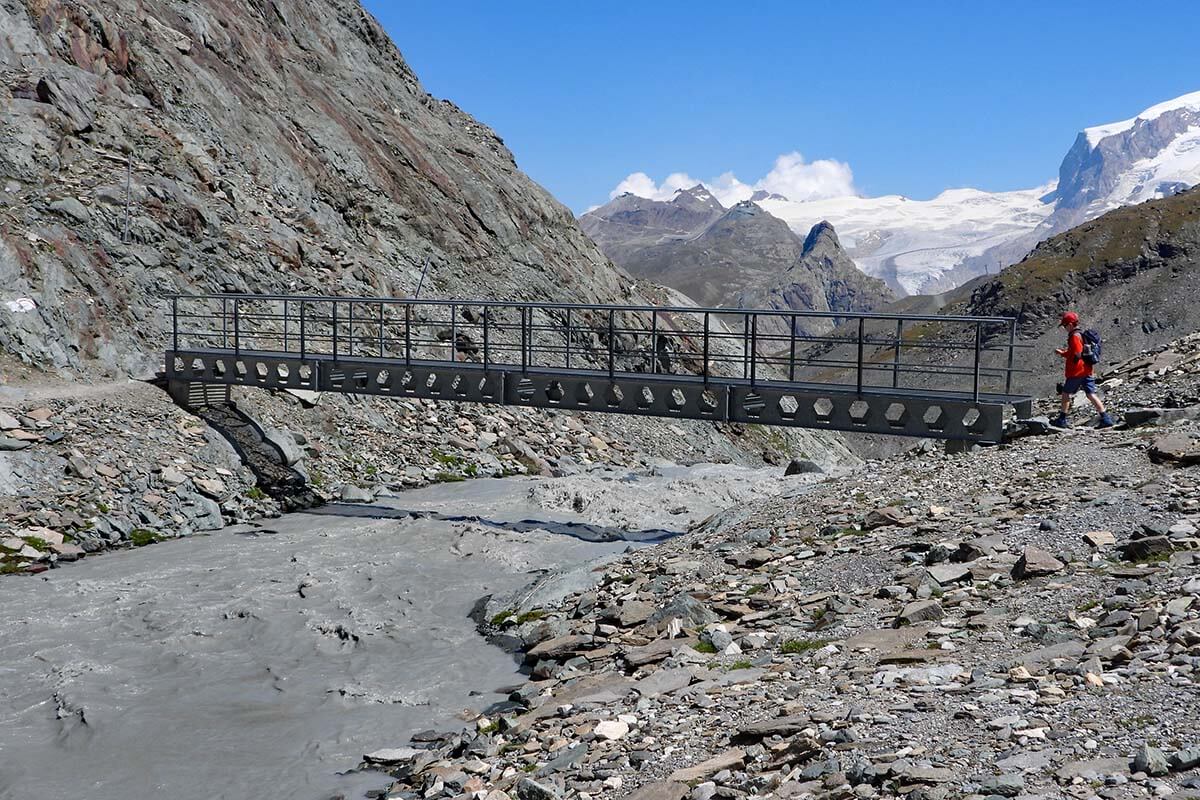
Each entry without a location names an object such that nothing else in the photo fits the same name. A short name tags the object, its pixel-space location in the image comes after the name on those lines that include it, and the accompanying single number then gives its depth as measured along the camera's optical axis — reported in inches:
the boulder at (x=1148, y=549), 437.1
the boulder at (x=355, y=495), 996.8
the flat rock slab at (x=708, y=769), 312.7
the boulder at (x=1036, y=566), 444.1
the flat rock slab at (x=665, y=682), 418.6
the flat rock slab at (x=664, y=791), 303.4
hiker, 679.1
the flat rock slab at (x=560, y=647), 536.4
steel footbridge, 746.2
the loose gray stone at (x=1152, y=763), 251.8
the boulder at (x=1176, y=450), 559.5
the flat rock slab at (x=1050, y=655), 344.8
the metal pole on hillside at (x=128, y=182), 1183.6
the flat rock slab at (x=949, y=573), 464.0
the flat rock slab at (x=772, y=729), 328.2
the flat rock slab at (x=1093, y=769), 255.1
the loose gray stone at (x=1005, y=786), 256.2
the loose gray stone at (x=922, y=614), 425.1
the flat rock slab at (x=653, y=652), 471.5
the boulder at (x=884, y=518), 590.2
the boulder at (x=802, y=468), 1124.5
